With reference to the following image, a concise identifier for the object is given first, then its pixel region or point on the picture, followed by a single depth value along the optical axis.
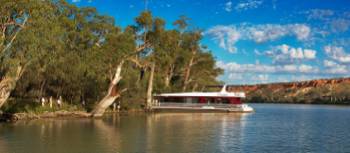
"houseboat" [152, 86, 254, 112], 67.50
